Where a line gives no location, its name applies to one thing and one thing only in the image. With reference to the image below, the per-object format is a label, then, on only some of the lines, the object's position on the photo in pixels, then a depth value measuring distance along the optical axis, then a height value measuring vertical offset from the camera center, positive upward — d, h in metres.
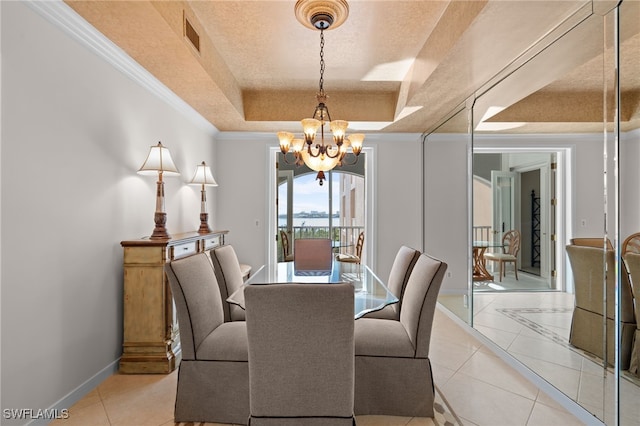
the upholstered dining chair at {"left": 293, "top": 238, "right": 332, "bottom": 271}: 3.29 -0.40
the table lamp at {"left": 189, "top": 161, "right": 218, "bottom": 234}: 3.94 +0.42
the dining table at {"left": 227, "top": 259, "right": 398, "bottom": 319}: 2.10 -0.52
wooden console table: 2.58 -0.72
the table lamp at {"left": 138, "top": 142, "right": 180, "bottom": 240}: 2.72 +0.38
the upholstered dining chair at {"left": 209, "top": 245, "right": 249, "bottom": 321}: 2.61 -0.53
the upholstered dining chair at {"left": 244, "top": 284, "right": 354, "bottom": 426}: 1.38 -0.62
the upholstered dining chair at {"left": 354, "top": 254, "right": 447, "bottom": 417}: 1.99 -0.96
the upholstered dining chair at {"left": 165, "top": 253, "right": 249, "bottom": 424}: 1.93 -0.95
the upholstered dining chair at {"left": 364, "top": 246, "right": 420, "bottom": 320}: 2.57 -0.52
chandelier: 2.15 +0.68
